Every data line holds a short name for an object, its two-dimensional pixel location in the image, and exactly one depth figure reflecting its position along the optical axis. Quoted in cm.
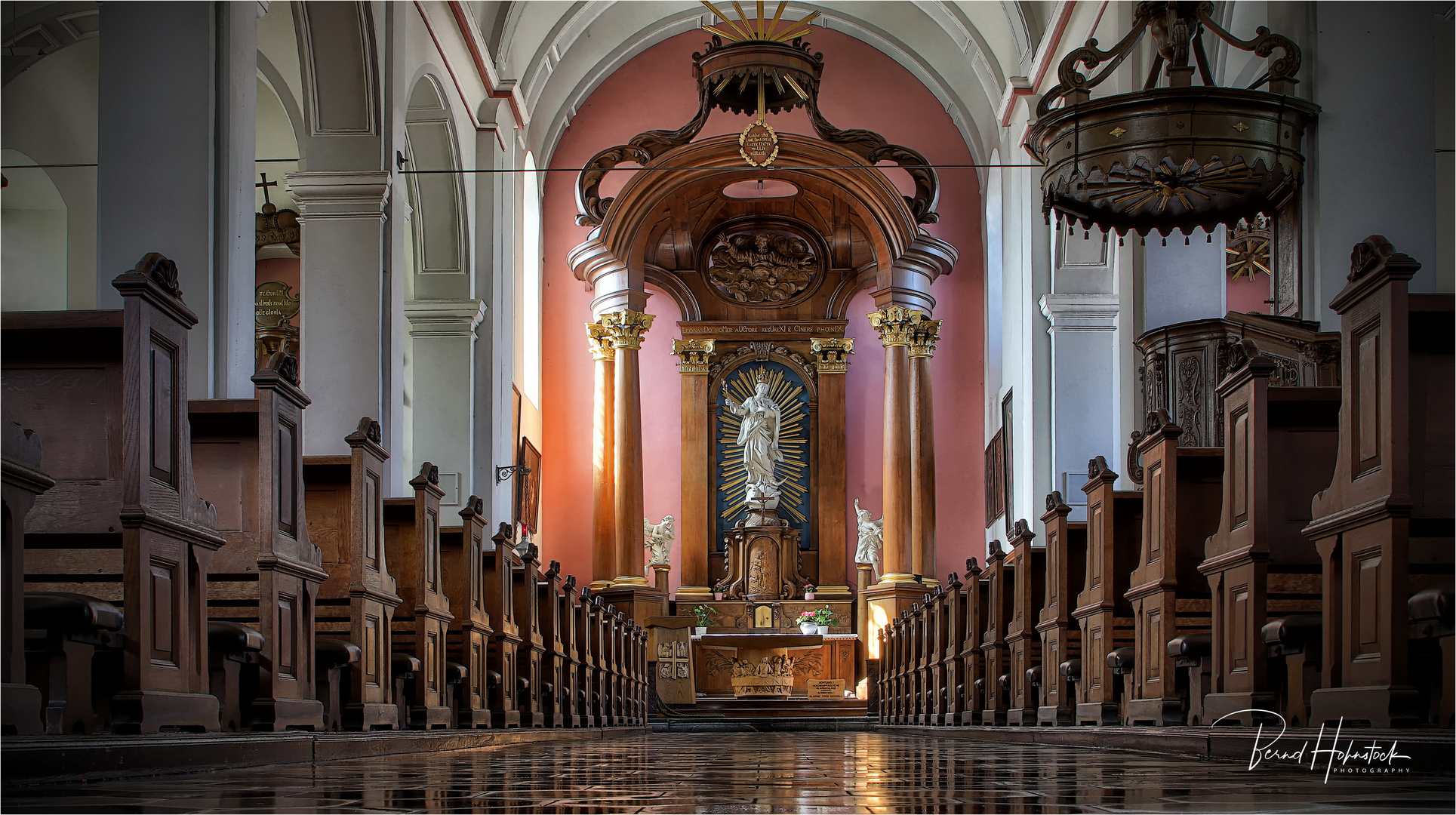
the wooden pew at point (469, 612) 719
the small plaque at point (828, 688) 1504
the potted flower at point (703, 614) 1589
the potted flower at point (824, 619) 1589
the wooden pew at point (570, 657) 950
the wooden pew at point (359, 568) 570
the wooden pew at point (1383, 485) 371
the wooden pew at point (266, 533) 488
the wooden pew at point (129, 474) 394
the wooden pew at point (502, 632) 774
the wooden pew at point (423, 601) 643
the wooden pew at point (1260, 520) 452
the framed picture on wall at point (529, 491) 1516
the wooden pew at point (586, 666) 1010
